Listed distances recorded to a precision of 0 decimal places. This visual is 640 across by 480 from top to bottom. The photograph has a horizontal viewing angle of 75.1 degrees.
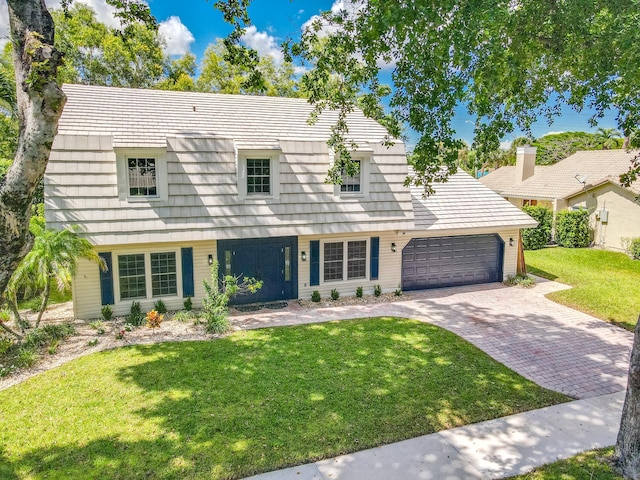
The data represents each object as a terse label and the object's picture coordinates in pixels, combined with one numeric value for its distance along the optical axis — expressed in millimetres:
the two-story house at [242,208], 11492
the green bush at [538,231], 22469
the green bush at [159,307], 12150
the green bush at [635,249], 19641
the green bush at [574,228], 22344
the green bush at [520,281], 15789
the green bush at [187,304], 12492
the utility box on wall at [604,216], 22016
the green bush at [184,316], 11773
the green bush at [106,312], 11680
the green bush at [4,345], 9262
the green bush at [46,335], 9812
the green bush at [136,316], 11453
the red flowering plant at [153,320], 11039
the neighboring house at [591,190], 21281
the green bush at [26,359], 8906
